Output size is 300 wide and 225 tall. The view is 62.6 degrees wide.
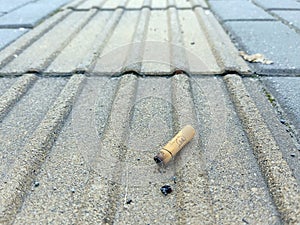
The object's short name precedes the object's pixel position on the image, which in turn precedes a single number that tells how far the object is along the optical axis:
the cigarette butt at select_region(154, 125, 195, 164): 0.15
